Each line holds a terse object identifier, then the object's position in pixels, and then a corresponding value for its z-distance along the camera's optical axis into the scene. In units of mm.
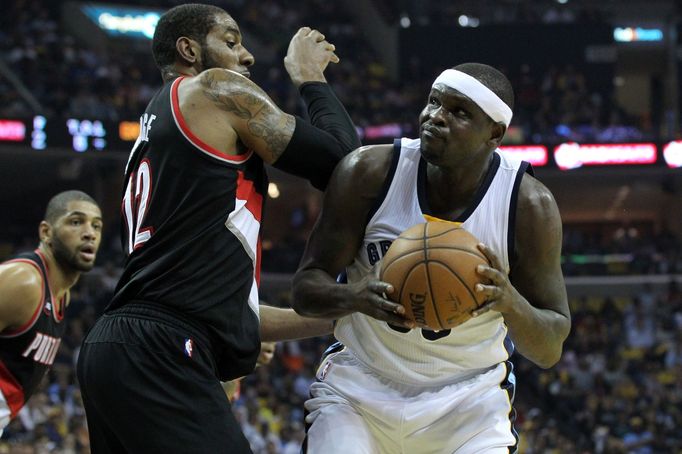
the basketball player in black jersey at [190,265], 3438
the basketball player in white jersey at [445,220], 3734
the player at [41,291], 5566
